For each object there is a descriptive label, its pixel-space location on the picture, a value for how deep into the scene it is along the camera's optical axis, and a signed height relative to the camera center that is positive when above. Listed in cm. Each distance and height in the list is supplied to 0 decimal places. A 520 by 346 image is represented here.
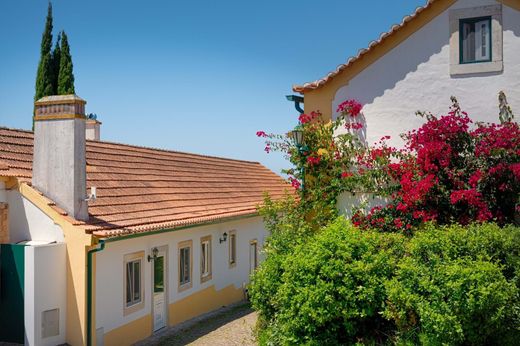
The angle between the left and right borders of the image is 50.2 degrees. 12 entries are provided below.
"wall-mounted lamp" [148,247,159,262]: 1443 -217
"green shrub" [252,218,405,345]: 954 -203
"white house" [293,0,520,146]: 1234 +240
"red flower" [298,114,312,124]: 1359 +130
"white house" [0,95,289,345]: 1155 -166
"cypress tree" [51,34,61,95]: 3183 +618
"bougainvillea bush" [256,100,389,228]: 1319 +27
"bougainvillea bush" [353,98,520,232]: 1123 -6
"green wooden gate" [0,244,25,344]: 1143 -251
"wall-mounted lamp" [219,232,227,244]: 1903 -230
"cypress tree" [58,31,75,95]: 3105 +557
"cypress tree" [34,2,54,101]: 3122 +594
